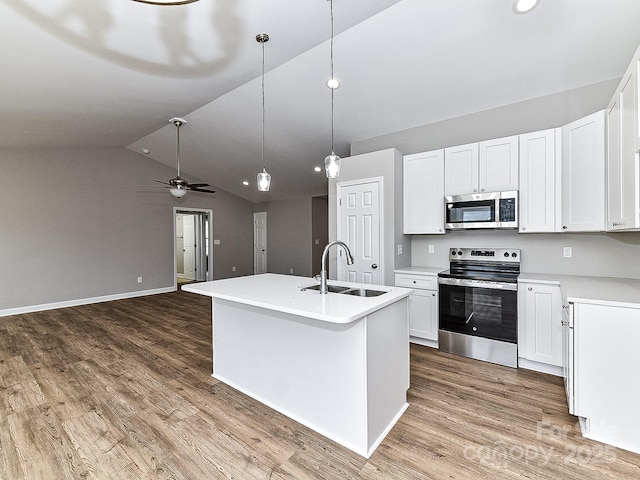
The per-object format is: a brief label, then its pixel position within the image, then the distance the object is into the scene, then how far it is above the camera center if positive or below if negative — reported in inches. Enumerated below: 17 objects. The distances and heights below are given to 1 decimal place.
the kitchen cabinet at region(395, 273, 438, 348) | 135.3 -33.1
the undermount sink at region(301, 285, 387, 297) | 94.2 -17.7
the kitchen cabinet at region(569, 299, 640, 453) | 72.5 -34.9
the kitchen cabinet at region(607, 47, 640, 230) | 73.6 +21.4
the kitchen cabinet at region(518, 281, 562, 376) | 107.6 -34.2
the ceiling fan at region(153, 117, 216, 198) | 187.0 +33.7
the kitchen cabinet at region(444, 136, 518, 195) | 123.6 +29.8
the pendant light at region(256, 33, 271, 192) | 102.7 +20.7
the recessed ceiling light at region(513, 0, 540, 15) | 81.3 +63.4
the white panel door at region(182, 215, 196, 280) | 342.6 -7.4
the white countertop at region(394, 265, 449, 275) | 137.8 -16.7
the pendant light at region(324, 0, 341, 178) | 94.3 +22.5
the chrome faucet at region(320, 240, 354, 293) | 88.0 -11.9
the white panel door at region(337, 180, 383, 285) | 153.9 +3.6
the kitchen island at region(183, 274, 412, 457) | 72.8 -33.7
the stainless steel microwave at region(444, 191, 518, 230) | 123.2 +10.8
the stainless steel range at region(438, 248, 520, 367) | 116.3 -29.8
